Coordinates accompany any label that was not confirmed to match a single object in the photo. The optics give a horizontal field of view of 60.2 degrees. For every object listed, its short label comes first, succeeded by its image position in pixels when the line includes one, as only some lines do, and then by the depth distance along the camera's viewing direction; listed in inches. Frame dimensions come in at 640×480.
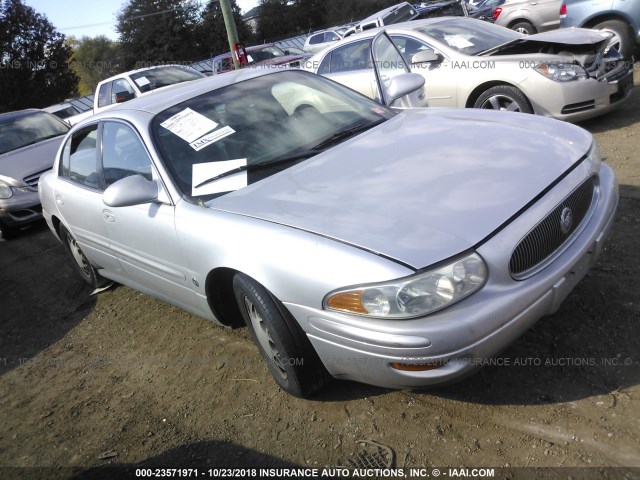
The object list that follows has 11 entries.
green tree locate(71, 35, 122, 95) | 2094.0
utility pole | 424.5
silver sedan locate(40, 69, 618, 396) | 85.0
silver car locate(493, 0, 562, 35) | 404.5
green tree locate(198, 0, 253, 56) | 1903.3
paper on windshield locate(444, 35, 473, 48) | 250.7
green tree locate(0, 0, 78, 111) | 1417.3
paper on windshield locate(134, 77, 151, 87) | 402.9
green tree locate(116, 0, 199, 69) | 1878.7
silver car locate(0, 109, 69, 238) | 288.5
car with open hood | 220.8
